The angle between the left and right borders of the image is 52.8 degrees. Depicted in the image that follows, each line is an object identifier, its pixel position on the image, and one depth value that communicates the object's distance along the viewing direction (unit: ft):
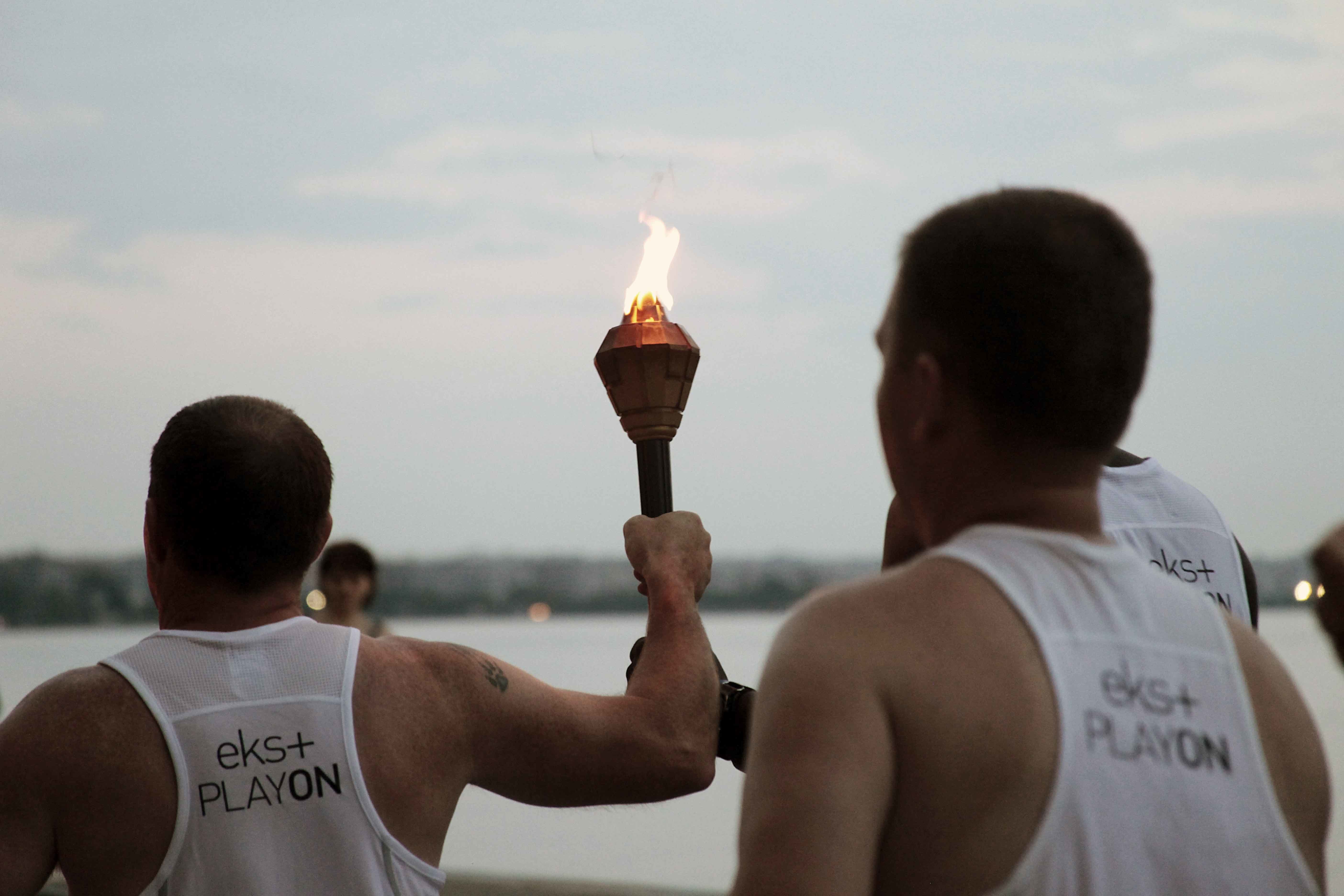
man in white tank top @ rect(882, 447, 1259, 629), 11.49
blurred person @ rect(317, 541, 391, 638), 30.48
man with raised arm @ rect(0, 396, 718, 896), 8.67
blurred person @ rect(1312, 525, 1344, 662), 5.83
